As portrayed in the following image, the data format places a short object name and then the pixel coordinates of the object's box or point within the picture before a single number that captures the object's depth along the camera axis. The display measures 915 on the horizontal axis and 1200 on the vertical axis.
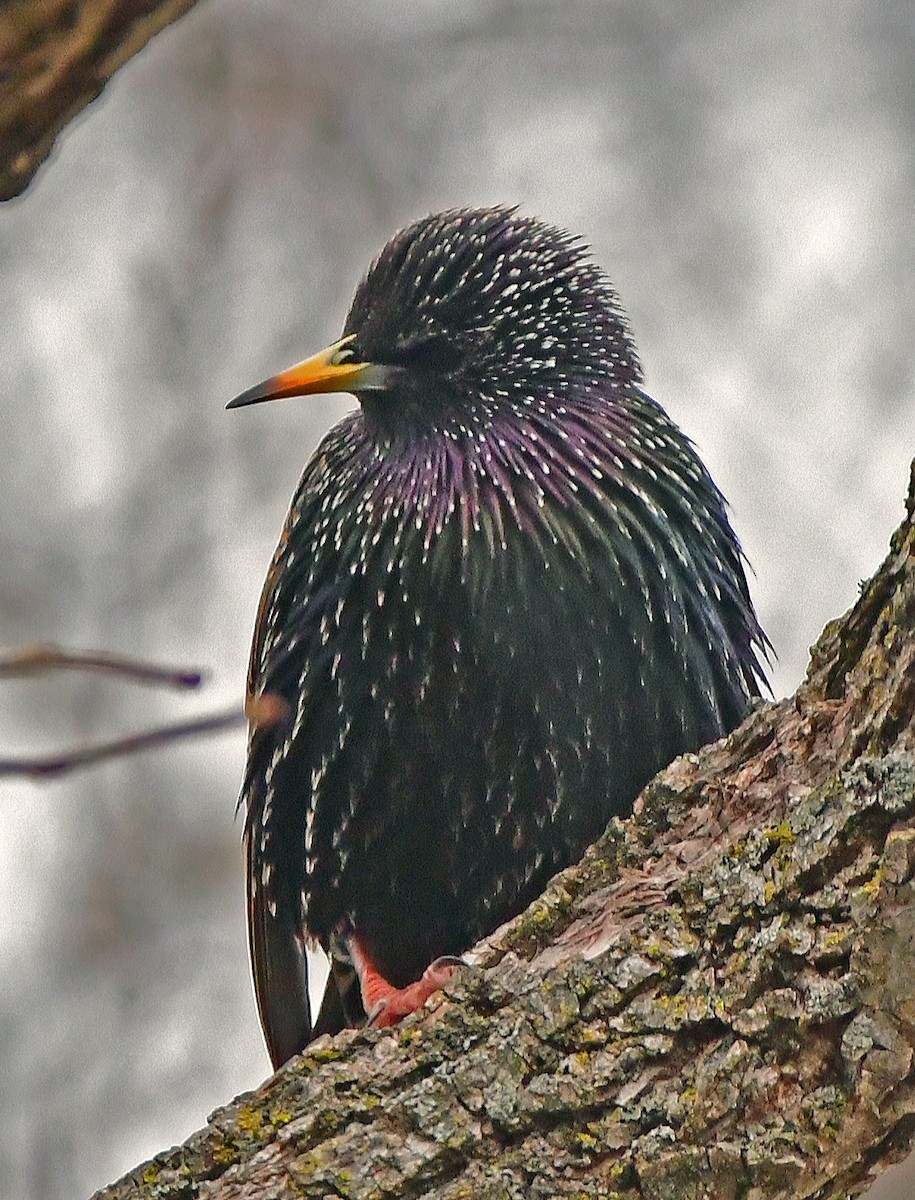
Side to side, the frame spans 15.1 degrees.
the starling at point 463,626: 7.51
